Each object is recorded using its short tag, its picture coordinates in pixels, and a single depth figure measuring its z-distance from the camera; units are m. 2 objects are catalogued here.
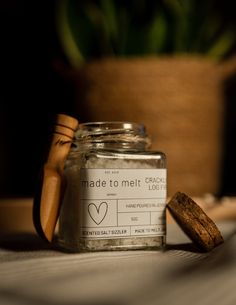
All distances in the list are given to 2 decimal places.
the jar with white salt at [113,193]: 0.54
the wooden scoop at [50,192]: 0.57
